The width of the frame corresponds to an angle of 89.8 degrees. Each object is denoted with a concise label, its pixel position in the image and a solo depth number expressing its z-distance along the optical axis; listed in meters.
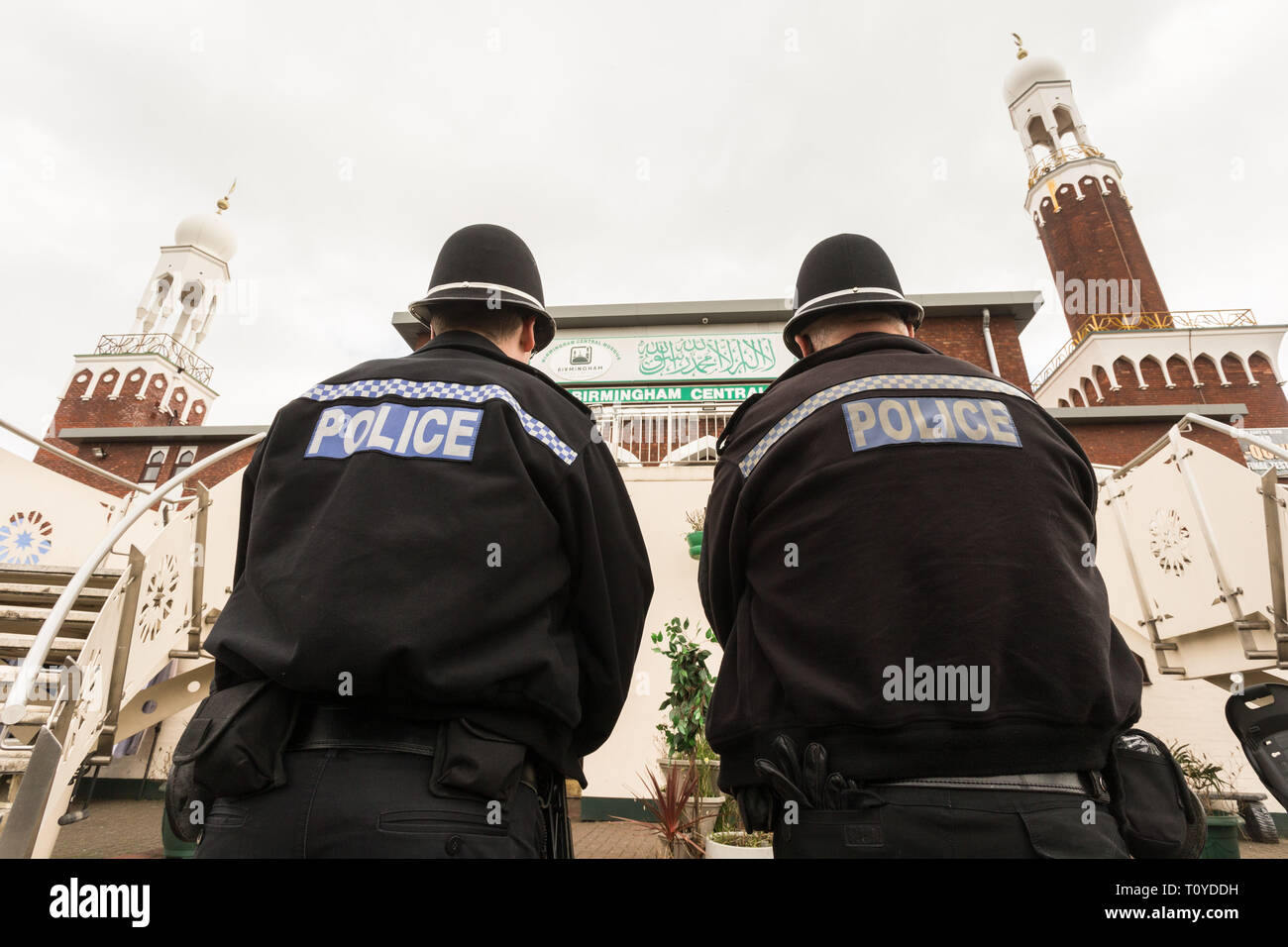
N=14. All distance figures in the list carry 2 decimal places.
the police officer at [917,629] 1.49
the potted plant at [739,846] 4.09
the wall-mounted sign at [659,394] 13.36
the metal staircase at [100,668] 3.56
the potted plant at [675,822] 4.84
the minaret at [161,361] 22.91
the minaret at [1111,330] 14.47
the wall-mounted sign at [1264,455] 15.49
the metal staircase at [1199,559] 3.78
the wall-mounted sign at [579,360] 14.41
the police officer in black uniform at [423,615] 1.46
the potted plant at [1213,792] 5.73
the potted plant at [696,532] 7.86
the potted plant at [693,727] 5.22
